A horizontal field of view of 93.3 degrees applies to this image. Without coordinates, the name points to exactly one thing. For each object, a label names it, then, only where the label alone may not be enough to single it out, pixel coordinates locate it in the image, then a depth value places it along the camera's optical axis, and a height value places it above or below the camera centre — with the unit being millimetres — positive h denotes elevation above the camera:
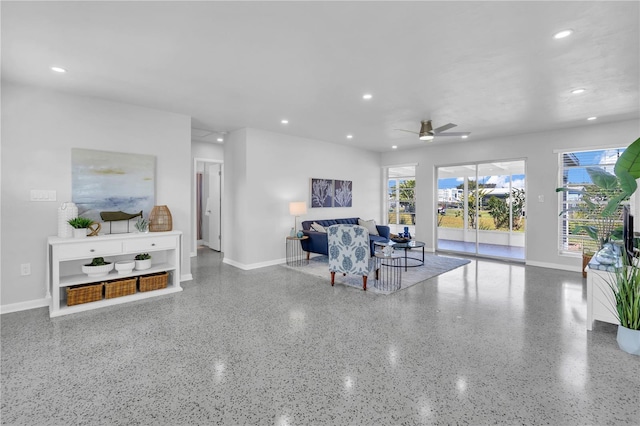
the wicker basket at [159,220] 4352 -161
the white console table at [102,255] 3465 -654
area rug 4672 -1120
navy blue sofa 5930 -583
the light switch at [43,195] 3656 +168
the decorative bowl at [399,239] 6127 -615
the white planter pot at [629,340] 2590 -1131
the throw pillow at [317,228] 6355 -393
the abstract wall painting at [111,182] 3941 +374
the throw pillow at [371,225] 7130 -381
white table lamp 6102 +6
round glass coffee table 5613 -735
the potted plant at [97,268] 3721 -732
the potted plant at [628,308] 2598 -857
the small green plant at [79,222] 3652 -166
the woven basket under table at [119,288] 3838 -1025
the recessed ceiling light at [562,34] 2473 +1467
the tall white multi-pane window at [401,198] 8279 +330
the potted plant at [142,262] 4093 -721
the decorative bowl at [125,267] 3942 -763
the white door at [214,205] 7566 +91
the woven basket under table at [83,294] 3592 -1033
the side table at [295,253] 6270 -938
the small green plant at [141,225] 4238 -228
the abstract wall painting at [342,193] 7470 +420
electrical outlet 3630 -728
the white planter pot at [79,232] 3678 -292
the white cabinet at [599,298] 2965 -878
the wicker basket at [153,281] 4137 -1012
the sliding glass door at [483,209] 6820 +21
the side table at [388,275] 4477 -1114
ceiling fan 4866 +1253
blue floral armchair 4219 -585
